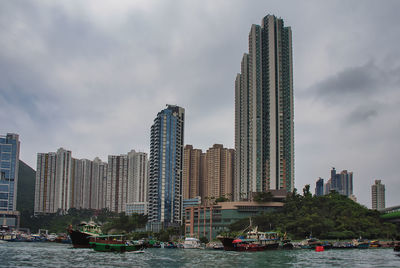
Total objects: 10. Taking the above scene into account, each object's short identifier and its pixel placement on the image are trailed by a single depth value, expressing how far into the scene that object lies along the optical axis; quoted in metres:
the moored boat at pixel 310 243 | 97.81
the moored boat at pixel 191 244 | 105.34
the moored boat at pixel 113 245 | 71.29
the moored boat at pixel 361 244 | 97.38
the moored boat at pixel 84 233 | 85.81
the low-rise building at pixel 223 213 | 124.50
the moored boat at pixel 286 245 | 92.75
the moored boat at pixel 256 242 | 80.25
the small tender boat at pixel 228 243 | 82.38
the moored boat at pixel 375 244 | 100.99
